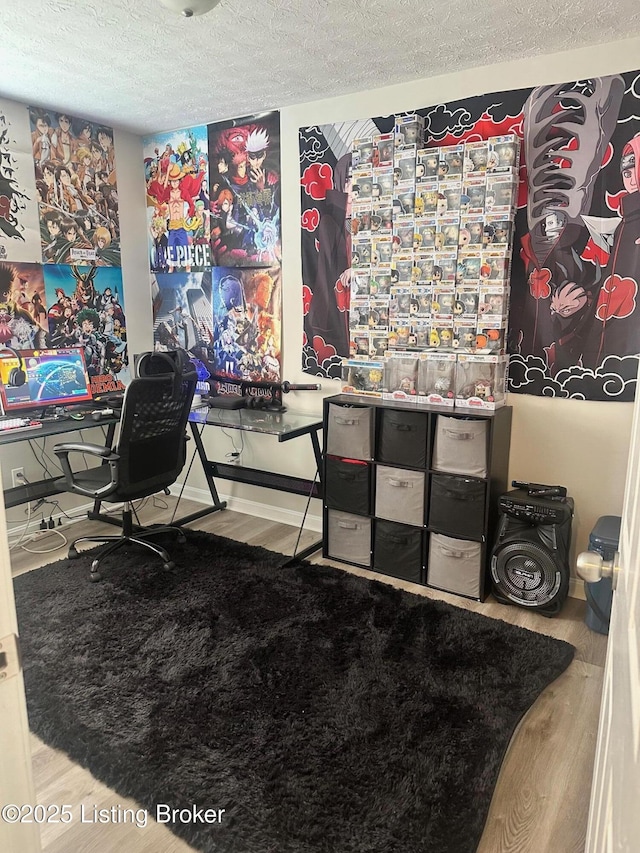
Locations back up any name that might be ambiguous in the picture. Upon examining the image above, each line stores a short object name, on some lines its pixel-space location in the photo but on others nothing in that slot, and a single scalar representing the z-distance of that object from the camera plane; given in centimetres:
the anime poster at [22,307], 352
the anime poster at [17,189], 343
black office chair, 302
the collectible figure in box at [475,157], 285
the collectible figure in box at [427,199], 304
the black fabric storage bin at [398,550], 313
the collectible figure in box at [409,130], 302
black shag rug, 173
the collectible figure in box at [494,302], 292
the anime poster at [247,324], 381
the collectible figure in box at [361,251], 329
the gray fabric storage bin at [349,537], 330
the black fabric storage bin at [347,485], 324
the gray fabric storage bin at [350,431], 319
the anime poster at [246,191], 366
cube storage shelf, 290
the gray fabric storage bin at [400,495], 308
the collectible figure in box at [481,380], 295
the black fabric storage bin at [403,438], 304
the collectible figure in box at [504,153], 276
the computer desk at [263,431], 332
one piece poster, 400
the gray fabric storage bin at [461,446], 286
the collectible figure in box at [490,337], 295
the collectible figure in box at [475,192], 289
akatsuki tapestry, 264
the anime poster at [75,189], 364
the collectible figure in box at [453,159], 293
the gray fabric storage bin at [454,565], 294
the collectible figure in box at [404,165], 305
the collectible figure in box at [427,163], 300
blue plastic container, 254
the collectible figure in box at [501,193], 280
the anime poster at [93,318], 380
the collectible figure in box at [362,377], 335
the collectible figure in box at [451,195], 296
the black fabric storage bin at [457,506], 290
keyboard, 318
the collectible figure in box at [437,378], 309
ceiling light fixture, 201
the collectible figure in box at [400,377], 322
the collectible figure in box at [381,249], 322
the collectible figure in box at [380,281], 326
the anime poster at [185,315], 414
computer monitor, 348
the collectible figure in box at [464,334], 303
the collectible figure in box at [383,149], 311
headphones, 348
